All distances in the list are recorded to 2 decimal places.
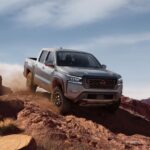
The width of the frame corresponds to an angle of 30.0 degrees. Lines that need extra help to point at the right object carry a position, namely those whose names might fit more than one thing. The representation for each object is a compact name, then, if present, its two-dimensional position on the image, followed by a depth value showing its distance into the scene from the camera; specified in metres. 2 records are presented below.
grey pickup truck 9.02
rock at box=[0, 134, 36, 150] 5.72
